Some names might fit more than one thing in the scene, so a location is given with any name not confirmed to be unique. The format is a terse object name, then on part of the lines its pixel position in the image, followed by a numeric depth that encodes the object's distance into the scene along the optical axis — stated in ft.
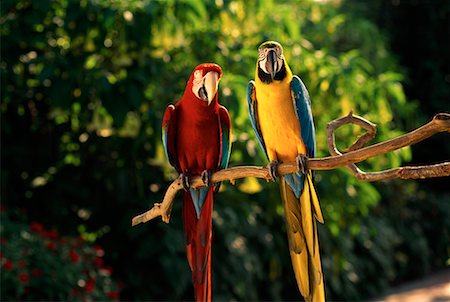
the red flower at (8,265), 20.74
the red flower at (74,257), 23.02
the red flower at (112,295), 23.53
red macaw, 11.30
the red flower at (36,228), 23.30
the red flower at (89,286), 22.66
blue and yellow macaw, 10.12
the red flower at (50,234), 23.77
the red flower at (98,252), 24.40
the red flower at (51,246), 23.15
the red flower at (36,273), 21.77
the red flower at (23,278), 20.67
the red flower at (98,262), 24.14
